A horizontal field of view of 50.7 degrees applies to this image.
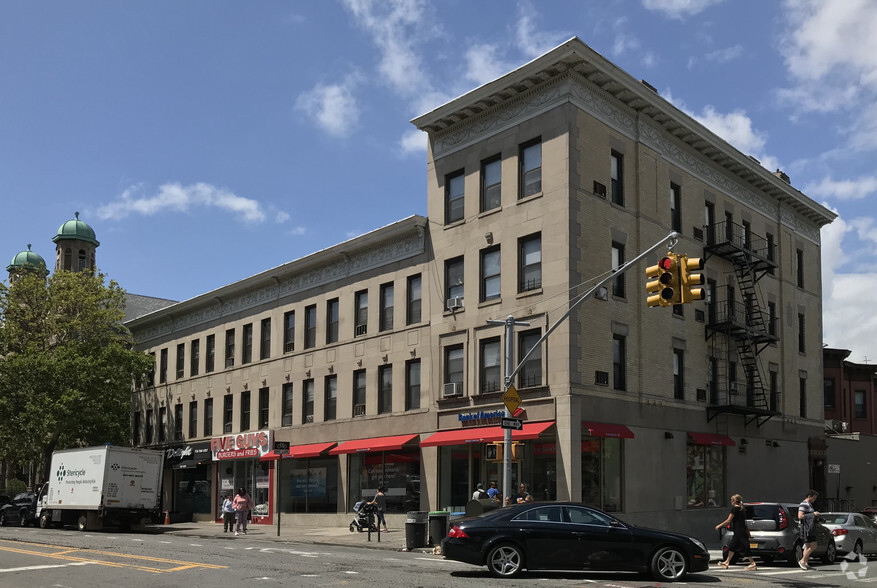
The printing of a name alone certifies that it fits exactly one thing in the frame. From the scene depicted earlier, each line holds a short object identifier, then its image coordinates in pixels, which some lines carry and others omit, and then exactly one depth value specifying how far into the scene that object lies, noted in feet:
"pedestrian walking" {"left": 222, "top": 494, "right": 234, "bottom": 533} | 115.55
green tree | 148.46
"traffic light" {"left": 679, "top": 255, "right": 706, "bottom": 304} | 56.54
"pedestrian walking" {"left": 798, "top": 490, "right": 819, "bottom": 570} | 68.34
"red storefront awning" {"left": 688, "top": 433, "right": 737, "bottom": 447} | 109.50
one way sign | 79.05
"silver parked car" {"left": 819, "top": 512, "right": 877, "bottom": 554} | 78.79
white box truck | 118.21
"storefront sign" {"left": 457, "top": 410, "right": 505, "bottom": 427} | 99.96
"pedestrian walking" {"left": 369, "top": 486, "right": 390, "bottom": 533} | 99.19
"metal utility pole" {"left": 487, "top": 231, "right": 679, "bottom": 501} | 73.96
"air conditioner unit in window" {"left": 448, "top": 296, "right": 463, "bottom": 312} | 107.86
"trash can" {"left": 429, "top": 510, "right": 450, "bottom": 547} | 81.35
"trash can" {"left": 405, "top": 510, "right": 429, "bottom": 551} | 82.33
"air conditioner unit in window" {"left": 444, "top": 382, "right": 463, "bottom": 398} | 105.91
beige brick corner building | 98.27
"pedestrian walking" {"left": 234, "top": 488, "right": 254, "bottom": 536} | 112.78
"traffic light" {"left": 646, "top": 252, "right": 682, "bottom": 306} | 57.52
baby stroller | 101.45
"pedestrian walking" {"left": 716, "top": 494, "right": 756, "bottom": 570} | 67.21
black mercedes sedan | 54.13
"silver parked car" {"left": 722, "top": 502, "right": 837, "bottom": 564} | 71.87
